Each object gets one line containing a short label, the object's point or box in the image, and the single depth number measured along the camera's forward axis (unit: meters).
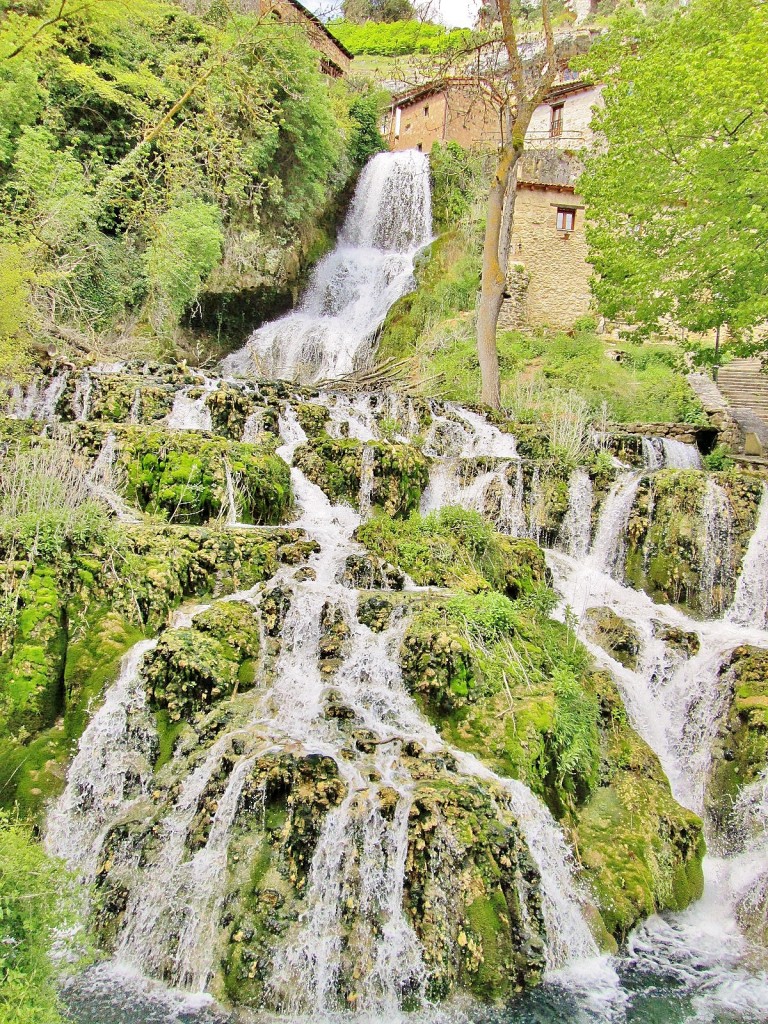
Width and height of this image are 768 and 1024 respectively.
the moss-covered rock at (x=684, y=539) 8.62
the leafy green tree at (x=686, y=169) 10.61
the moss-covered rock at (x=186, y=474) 8.09
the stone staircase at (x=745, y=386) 15.38
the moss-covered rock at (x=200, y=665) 5.55
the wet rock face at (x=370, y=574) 7.34
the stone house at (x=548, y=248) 20.00
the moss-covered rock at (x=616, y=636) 7.41
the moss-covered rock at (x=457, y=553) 7.70
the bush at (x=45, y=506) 6.04
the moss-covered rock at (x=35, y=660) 5.30
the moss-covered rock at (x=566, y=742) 5.24
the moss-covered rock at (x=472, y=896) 4.22
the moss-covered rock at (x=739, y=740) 5.95
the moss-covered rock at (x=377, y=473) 9.73
